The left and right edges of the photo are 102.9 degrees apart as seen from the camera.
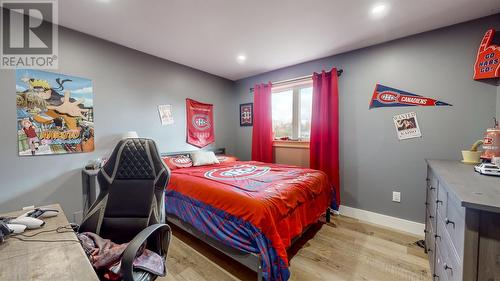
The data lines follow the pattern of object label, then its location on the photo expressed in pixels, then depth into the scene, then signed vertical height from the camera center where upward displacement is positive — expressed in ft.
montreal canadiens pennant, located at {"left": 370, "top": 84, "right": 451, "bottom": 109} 7.74 +1.57
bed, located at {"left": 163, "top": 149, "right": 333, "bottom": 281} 5.01 -2.23
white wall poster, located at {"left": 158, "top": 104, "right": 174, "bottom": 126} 10.46 +1.15
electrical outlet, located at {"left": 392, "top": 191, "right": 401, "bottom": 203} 8.35 -2.51
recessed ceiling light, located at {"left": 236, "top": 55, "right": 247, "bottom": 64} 10.11 +4.07
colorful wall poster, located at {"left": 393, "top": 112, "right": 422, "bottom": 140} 7.96 +0.45
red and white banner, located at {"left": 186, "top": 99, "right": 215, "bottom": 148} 11.73 +0.78
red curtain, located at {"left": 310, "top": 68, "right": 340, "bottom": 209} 9.56 +0.47
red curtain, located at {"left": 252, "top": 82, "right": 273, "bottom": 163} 12.07 +0.74
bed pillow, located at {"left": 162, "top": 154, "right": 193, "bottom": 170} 9.48 -1.28
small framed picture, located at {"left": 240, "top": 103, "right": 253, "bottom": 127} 13.39 +1.50
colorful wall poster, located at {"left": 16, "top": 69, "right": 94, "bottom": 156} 6.70 +0.81
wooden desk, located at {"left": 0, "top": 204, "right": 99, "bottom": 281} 2.26 -1.60
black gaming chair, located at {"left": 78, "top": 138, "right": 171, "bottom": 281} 4.11 -1.33
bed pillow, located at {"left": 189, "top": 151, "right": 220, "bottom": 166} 10.37 -1.18
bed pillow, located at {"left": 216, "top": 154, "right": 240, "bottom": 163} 11.54 -1.36
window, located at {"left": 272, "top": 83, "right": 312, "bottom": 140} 11.13 +1.48
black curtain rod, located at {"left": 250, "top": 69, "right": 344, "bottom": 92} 9.65 +3.20
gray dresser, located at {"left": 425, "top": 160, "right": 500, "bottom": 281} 2.60 -1.35
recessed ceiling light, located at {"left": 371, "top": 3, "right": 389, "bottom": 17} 6.14 +4.06
